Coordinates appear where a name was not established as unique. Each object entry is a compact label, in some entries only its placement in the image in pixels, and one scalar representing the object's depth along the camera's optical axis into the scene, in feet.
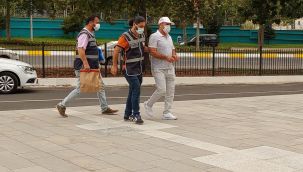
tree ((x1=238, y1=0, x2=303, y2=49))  82.19
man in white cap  30.96
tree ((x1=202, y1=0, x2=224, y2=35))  68.21
